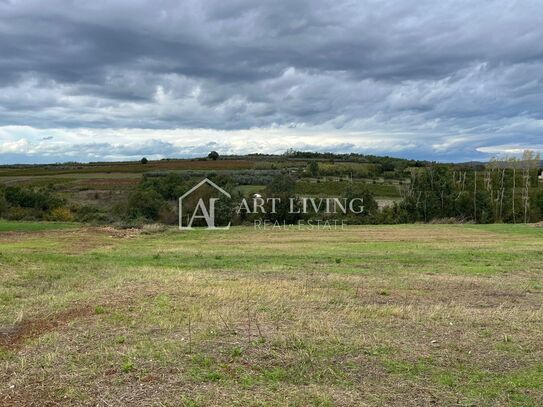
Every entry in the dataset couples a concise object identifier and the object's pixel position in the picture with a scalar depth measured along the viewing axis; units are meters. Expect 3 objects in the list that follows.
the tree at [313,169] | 91.24
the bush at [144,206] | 62.49
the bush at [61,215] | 65.44
